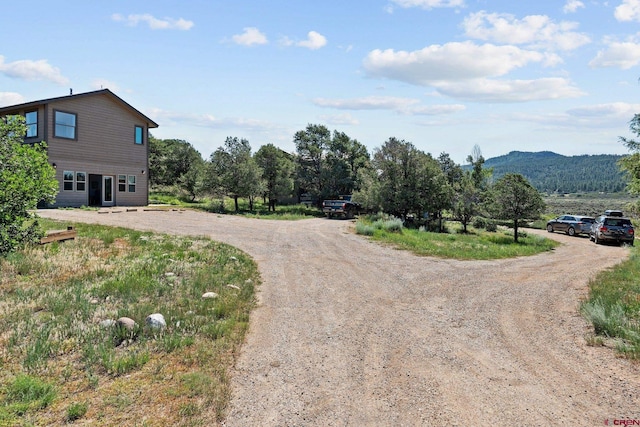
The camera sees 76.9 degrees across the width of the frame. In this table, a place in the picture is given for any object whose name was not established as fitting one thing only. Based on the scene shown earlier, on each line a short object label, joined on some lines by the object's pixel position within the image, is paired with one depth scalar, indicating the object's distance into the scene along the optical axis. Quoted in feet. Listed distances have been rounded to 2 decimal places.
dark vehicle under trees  99.66
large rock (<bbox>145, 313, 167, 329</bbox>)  18.19
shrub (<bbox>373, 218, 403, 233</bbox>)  65.57
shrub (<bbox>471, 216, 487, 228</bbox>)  106.65
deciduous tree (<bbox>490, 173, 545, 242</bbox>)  75.25
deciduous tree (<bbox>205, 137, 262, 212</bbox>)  97.40
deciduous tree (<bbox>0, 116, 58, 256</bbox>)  28.78
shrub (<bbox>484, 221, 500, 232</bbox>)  101.45
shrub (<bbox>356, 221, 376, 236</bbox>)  60.71
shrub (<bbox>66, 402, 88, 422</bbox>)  11.72
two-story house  76.64
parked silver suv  95.35
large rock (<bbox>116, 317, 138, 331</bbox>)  17.77
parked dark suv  74.84
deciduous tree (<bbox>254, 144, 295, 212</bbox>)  109.40
